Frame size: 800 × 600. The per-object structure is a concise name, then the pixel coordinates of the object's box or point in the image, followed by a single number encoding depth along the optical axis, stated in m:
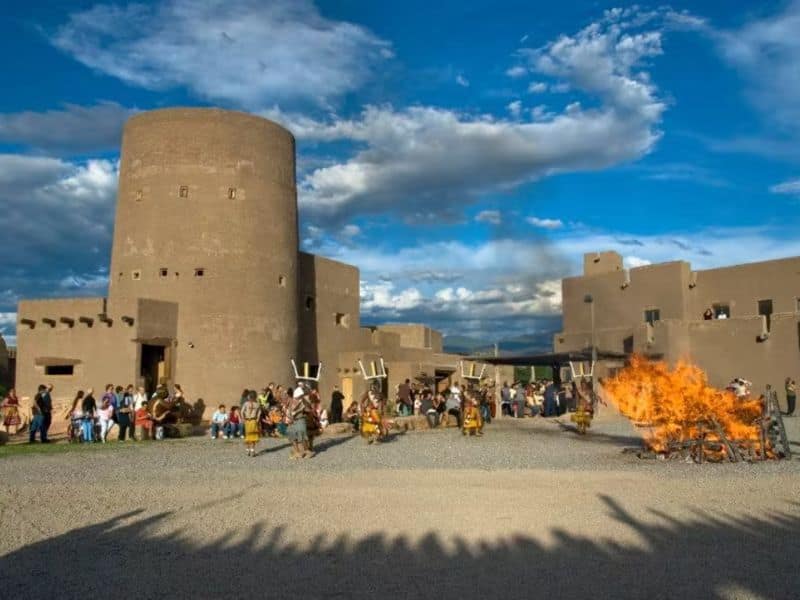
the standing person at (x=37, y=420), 19.48
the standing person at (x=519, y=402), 30.66
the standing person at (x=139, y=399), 22.05
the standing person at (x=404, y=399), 28.62
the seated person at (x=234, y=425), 22.50
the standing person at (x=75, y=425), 20.08
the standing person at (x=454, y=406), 26.20
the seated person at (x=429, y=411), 25.41
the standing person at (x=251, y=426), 16.97
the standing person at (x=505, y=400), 31.67
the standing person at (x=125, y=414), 20.72
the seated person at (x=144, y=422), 21.28
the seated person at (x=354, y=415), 23.72
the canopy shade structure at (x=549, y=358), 31.92
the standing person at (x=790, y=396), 28.80
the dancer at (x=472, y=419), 21.73
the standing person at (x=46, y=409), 19.62
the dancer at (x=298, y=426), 16.45
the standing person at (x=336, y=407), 27.00
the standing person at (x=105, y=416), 20.45
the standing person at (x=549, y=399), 29.64
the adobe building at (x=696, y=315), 32.25
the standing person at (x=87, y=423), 20.05
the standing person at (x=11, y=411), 20.83
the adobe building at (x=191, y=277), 26.56
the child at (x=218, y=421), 22.30
